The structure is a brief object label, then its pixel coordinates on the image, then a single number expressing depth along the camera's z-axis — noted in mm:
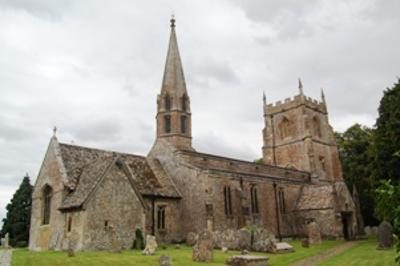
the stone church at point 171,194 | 25391
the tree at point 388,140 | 27062
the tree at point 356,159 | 42875
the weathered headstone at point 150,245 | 21875
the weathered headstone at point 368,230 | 47497
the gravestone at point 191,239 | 31031
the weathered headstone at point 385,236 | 24000
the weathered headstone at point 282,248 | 24267
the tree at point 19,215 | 42750
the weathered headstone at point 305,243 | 28803
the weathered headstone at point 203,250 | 19419
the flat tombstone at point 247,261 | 17109
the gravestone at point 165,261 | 16016
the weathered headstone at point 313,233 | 32031
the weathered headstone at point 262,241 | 24578
